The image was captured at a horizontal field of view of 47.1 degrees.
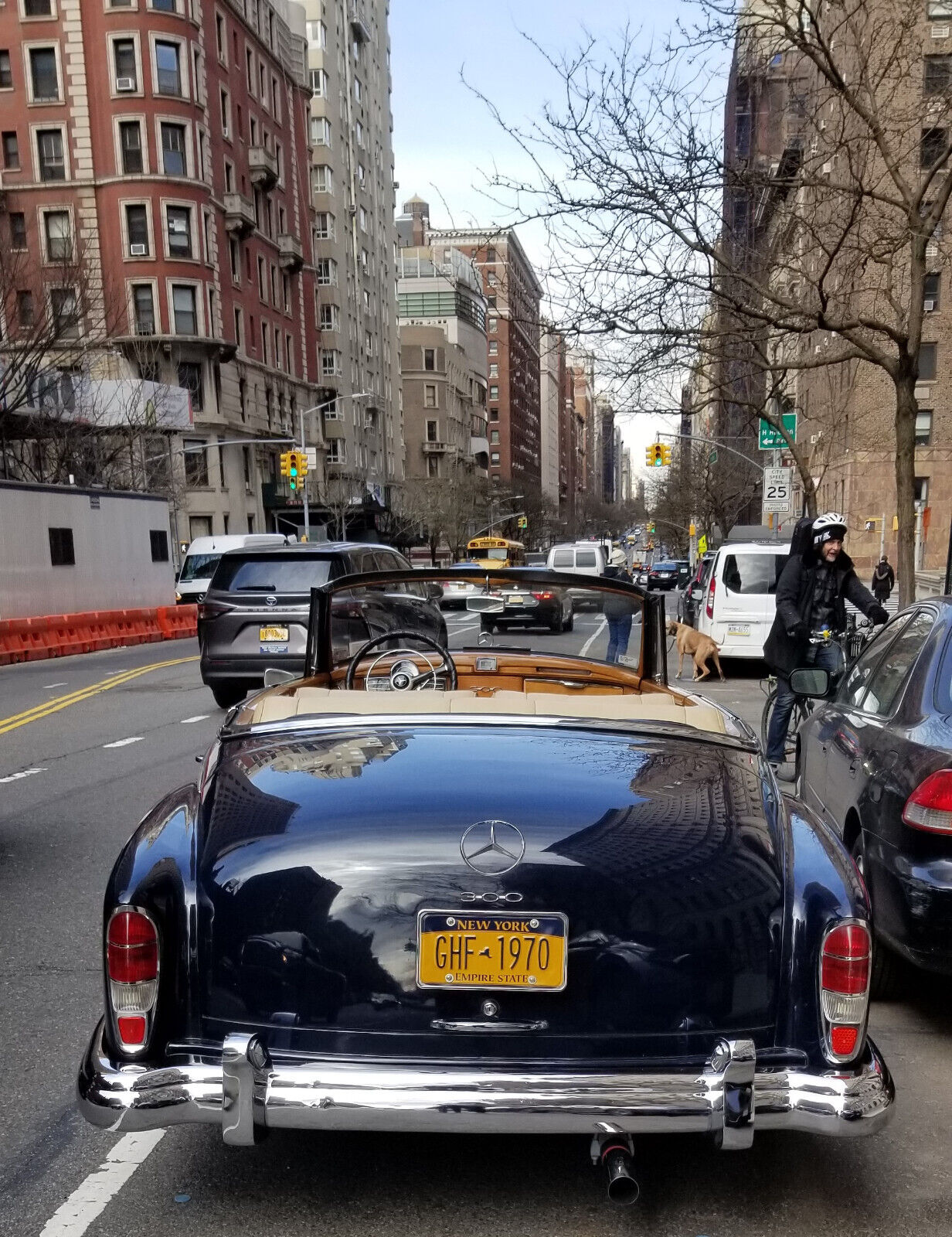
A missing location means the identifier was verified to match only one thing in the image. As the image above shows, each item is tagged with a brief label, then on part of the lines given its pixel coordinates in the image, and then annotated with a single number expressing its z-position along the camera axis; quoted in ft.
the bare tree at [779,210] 38.22
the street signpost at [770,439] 79.77
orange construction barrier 64.49
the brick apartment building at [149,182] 158.40
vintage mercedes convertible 7.99
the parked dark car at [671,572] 149.79
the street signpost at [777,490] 82.84
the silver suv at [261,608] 37.45
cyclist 25.85
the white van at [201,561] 93.97
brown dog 47.03
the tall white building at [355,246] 238.27
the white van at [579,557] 97.35
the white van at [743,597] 50.31
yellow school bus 103.95
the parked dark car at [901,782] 12.02
